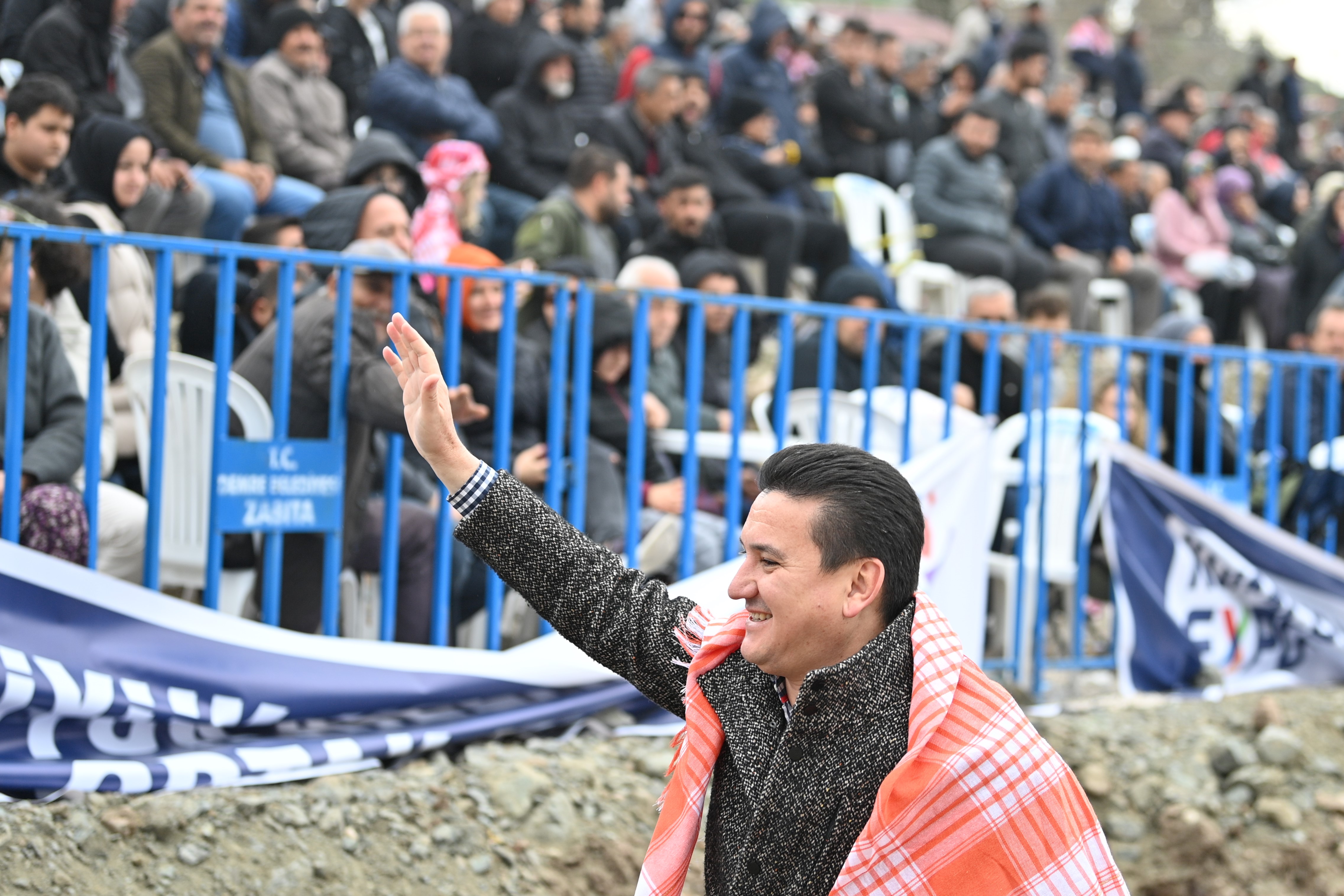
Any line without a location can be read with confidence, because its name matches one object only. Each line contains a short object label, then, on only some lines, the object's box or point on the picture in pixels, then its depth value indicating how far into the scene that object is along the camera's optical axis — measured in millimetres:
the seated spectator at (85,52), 13812
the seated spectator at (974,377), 12906
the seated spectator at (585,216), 15219
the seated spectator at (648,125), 18812
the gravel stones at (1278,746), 11914
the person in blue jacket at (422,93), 16781
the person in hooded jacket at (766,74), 23016
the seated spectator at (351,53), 17828
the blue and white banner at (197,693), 7734
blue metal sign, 8711
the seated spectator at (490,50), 19516
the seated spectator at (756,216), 19250
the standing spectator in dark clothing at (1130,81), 36656
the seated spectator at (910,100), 26281
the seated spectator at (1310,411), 14625
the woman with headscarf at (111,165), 12383
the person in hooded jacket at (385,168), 13797
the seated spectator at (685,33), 22844
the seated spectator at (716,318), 12680
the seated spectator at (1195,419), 13953
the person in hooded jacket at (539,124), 17781
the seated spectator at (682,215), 16328
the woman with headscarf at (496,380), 10039
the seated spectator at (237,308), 9977
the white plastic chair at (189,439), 8805
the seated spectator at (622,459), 10461
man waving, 4586
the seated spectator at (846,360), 13062
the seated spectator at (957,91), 26578
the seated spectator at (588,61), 19594
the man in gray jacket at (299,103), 15953
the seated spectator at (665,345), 11672
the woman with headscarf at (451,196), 14711
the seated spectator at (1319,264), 25969
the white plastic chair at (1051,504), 12422
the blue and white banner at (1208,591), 12586
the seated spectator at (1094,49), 37094
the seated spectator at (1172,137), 29469
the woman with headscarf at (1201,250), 26125
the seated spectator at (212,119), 14148
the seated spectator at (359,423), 8945
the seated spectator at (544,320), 10172
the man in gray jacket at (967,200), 22234
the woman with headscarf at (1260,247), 26312
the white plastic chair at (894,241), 22203
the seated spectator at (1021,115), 26031
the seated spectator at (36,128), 11539
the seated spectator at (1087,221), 23922
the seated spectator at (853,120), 23391
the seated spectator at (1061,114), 27906
